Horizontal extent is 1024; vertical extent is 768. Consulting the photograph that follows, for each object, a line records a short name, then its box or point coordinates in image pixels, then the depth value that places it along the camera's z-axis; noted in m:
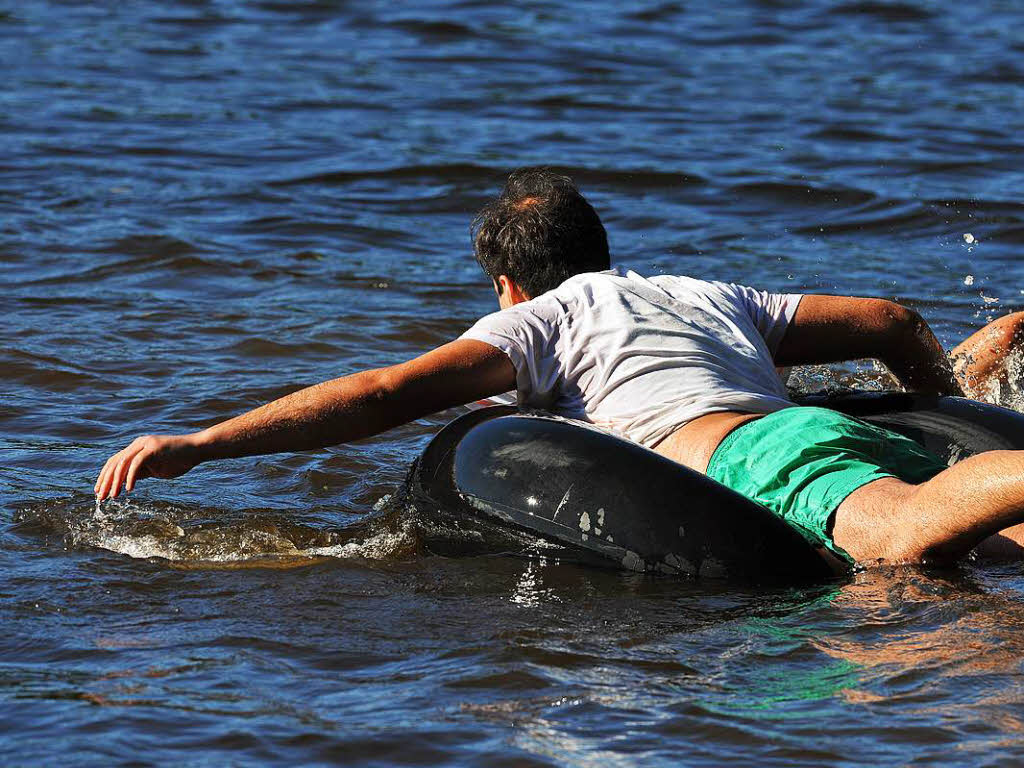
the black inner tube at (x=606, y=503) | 9.60
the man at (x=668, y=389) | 9.60
